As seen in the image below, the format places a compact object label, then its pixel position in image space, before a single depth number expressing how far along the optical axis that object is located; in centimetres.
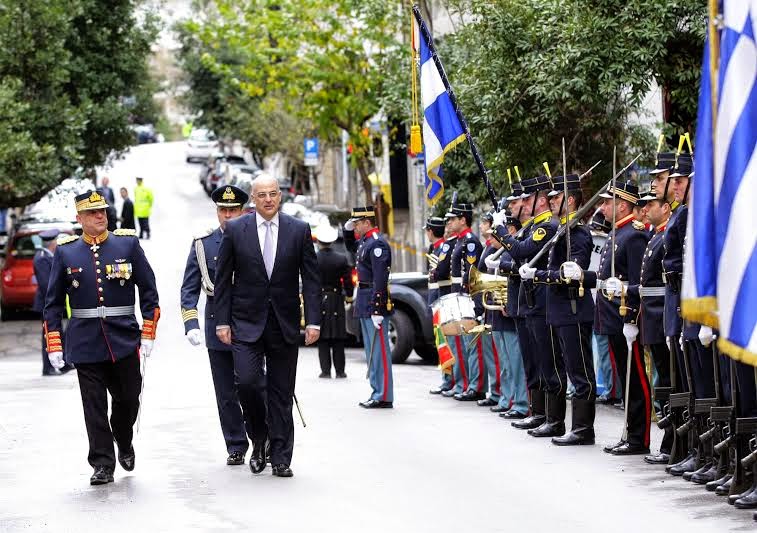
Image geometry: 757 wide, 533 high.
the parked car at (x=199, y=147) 8175
